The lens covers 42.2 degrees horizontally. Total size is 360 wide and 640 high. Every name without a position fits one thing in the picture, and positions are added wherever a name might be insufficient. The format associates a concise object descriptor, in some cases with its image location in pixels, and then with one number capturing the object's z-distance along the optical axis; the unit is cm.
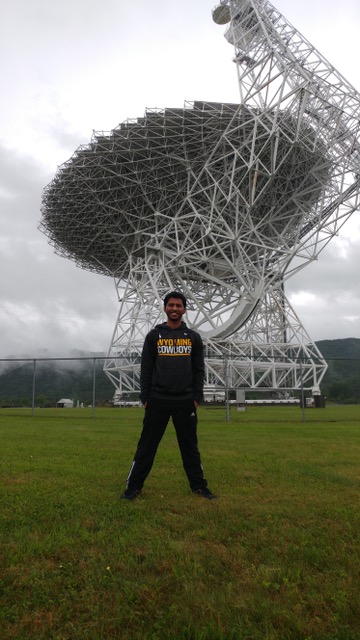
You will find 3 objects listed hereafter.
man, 441
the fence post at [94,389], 1566
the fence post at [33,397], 1628
